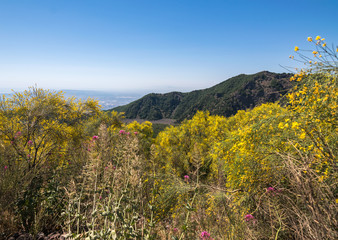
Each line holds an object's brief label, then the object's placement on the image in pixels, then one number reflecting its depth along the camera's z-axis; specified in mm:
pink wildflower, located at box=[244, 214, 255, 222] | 2822
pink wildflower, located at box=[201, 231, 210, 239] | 2411
